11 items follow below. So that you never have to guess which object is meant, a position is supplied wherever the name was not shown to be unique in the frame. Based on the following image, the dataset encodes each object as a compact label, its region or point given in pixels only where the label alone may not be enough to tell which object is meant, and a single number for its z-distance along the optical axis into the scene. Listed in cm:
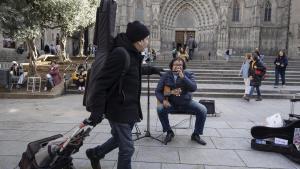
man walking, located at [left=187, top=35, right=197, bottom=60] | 1867
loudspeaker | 637
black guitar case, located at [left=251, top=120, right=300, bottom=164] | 387
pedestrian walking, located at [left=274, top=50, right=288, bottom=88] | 1106
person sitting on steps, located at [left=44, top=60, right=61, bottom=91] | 1029
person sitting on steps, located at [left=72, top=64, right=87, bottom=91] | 1028
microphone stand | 455
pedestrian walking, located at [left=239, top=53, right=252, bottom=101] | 919
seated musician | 433
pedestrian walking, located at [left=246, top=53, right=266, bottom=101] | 888
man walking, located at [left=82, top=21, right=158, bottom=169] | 259
